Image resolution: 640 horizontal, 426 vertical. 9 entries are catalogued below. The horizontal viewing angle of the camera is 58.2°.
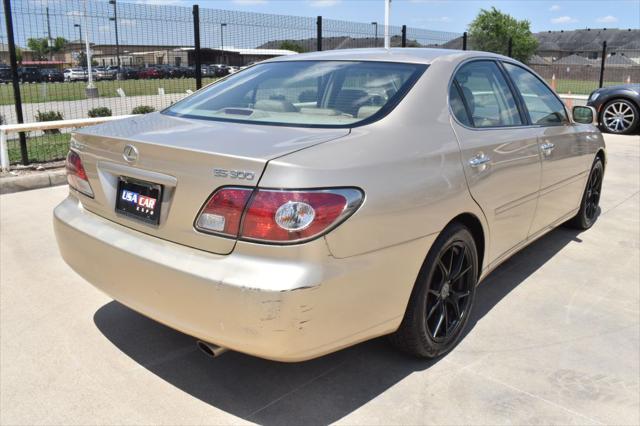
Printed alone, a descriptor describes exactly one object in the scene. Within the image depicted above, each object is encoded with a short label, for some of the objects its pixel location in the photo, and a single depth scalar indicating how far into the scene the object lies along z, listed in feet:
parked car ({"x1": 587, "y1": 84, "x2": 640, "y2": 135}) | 39.19
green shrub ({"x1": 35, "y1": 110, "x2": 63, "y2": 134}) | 40.70
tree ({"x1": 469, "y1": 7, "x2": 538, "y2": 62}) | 240.08
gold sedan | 7.41
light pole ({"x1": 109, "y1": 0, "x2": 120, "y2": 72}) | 28.63
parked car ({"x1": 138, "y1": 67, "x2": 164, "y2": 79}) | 43.58
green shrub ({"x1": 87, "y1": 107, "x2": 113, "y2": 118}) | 42.12
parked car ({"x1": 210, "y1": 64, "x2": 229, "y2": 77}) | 41.05
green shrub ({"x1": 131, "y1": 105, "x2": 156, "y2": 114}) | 43.37
